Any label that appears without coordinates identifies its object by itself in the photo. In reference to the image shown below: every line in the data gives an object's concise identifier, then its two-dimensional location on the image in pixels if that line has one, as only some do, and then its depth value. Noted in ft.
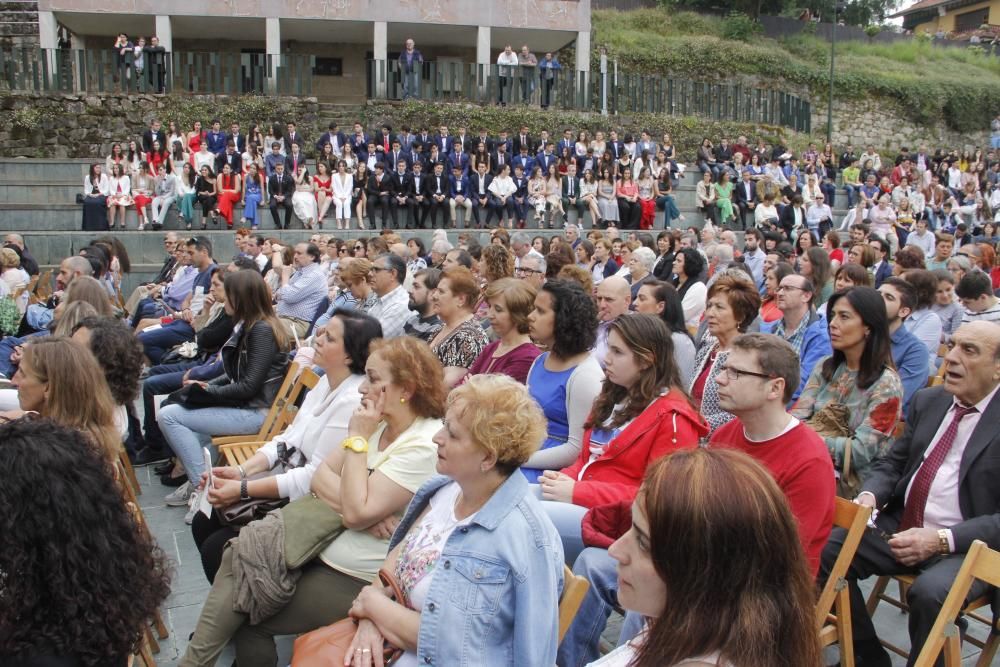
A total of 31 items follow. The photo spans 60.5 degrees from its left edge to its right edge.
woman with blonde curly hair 7.48
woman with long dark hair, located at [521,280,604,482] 12.65
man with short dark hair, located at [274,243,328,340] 26.84
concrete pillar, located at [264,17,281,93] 74.90
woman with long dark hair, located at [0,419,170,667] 6.51
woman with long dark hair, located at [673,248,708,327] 24.22
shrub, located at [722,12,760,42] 110.73
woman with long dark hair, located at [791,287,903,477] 11.93
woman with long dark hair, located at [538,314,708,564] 10.62
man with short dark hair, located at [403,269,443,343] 19.93
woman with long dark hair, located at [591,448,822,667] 4.98
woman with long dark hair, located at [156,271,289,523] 16.72
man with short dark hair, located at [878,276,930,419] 14.39
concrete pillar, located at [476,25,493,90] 79.61
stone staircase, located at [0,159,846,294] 46.91
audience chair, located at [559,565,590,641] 8.02
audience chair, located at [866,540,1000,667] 8.38
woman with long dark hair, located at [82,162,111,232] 50.31
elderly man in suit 10.03
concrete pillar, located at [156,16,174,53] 74.64
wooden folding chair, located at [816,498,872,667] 9.48
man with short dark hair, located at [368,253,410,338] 21.42
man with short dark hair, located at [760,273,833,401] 16.14
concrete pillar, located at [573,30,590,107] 82.64
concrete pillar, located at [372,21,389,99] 73.31
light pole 95.13
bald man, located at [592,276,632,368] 17.48
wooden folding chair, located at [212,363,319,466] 15.58
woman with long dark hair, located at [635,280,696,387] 17.42
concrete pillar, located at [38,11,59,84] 73.00
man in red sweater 9.46
